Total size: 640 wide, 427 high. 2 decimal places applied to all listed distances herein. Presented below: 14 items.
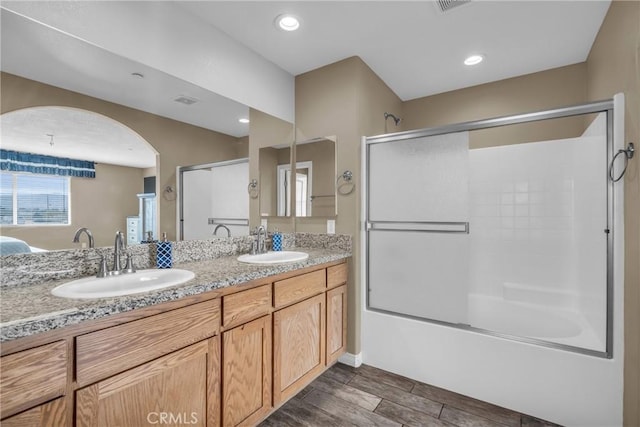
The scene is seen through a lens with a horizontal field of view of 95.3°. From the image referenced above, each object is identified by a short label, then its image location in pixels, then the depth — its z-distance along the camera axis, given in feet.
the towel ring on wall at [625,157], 4.76
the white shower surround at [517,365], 5.07
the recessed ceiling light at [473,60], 7.81
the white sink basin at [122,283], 3.52
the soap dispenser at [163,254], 5.21
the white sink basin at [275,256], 6.30
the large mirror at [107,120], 4.00
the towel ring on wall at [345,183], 7.80
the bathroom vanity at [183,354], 2.78
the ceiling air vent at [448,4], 5.79
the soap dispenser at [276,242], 7.89
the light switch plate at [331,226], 8.04
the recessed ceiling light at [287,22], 6.23
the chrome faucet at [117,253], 4.60
